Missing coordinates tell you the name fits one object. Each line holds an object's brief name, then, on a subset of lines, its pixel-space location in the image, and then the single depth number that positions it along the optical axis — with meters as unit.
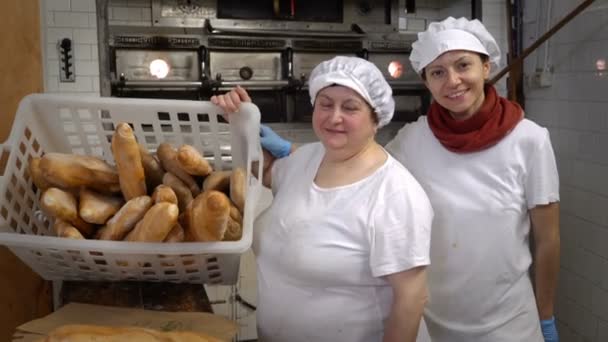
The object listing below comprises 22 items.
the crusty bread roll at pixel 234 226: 1.00
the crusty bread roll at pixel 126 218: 0.94
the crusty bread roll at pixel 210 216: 0.89
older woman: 1.19
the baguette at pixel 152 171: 1.07
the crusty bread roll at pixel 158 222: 0.89
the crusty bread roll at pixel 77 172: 0.99
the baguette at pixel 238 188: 1.03
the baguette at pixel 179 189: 1.01
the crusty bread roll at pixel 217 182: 1.05
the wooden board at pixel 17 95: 1.18
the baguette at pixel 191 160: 1.02
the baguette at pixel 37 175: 1.01
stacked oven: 2.70
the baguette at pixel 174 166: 1.05
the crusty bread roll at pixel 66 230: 0.93
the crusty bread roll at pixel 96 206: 0.96
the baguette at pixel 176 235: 0.94
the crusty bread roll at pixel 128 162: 0.96
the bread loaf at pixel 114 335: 0.83
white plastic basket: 0.93
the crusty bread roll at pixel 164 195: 0.93
